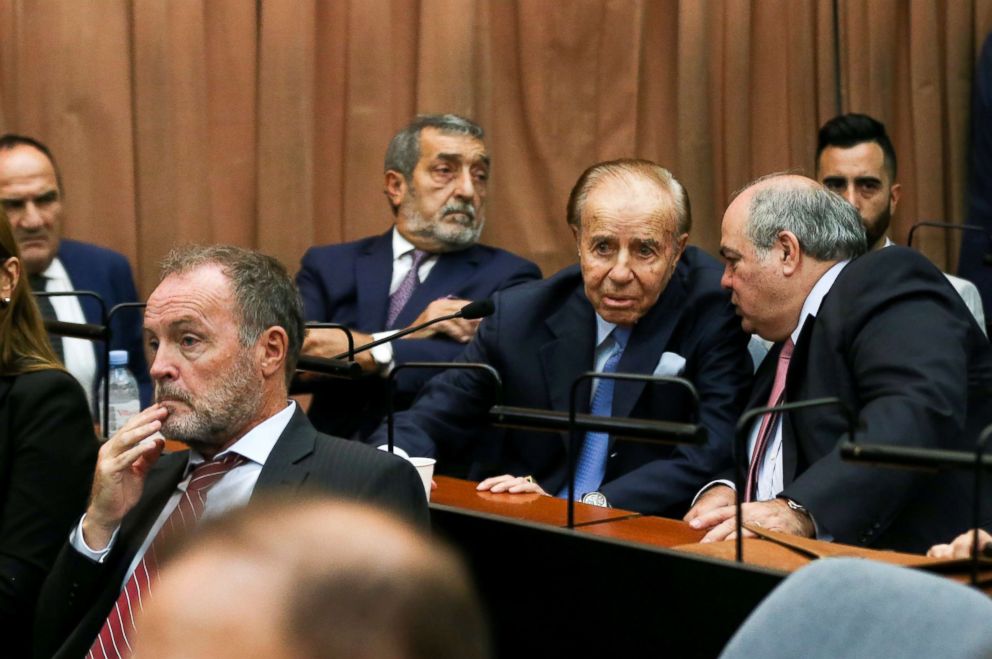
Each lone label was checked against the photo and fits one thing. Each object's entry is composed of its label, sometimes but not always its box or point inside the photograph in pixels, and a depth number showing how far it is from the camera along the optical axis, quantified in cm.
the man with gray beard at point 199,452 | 484
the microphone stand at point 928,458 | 395
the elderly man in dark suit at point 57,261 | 827
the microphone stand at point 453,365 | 507
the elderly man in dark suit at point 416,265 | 803
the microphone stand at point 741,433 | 418
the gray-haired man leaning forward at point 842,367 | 544
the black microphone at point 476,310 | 623
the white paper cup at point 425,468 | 559
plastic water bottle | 777
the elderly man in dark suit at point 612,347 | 671
